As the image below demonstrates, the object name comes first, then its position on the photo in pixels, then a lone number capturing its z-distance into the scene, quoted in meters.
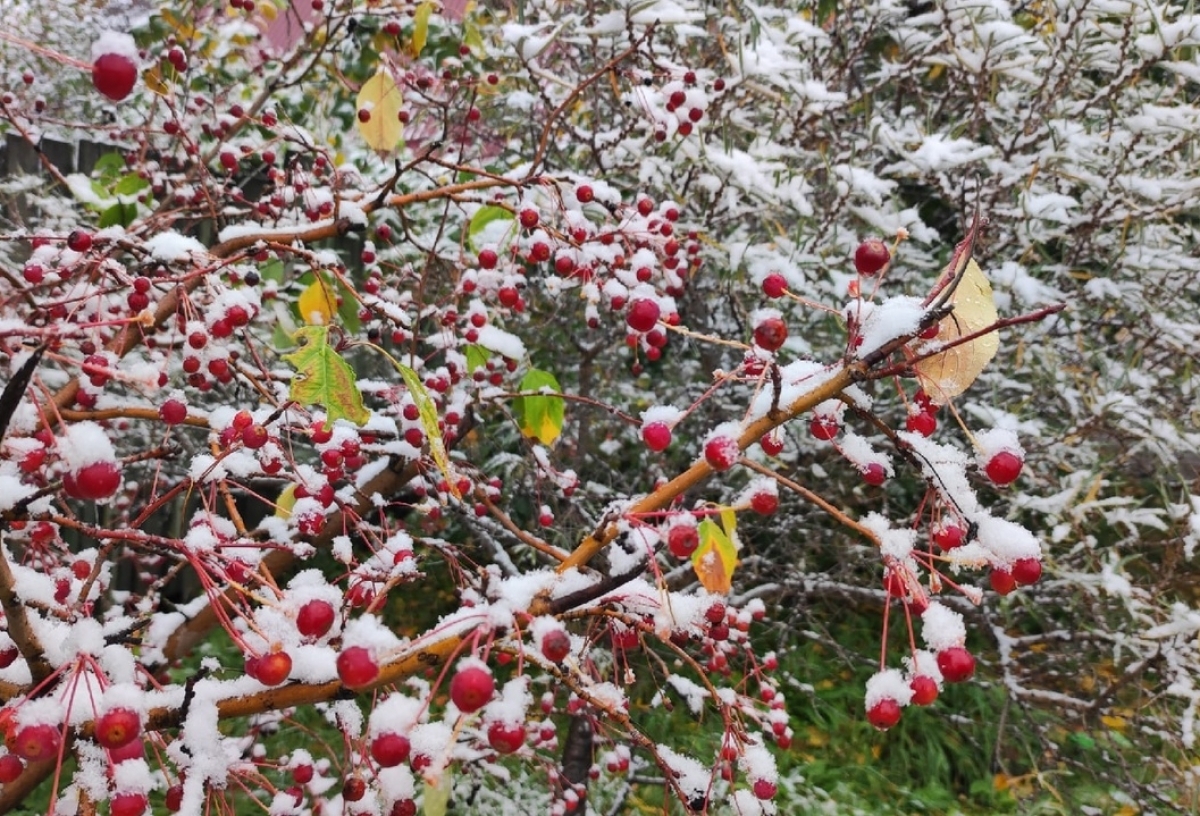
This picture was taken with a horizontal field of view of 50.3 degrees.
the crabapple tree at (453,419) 0.37
